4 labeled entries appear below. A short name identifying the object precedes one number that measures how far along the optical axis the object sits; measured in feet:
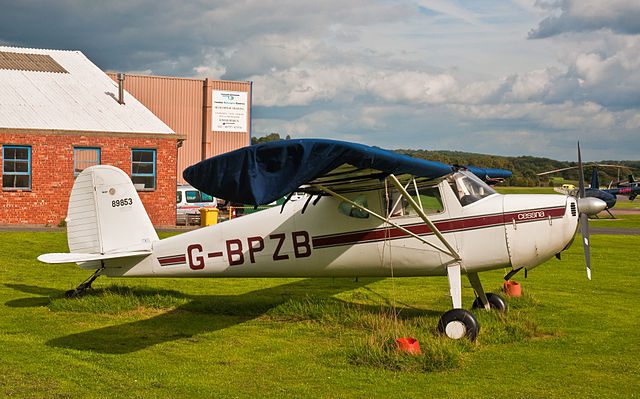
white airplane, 31.71
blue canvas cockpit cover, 23.24
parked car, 108.88
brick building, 94.58
